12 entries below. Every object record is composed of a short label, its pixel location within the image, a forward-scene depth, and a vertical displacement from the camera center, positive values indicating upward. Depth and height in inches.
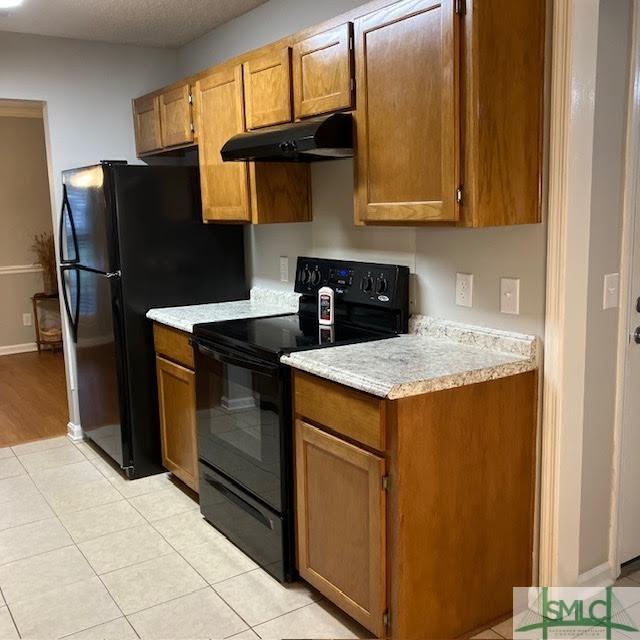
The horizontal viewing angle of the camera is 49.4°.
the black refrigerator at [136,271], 136.7 -11.2
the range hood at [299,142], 95.4 +10.2
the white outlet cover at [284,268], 140.1 -11.1
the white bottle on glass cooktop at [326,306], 115.4 -15.5
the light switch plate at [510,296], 91.0 -11.5
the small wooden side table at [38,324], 269.3 -40.9
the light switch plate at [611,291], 92.4 -11.5
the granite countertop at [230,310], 128.3 -18.8
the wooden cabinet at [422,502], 80.8 -35.7
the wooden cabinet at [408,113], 81.7 +12.0
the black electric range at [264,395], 99.0 -27.3
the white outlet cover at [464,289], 97.7 -11.3
